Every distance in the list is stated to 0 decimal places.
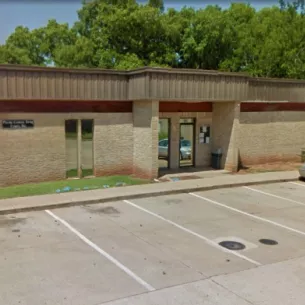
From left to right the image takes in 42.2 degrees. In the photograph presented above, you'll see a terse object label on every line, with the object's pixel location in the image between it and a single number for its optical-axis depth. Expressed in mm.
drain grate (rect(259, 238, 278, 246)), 9234
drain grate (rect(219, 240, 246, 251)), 8859
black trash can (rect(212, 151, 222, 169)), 18891
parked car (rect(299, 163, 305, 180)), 16964
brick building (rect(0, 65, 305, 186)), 14672
